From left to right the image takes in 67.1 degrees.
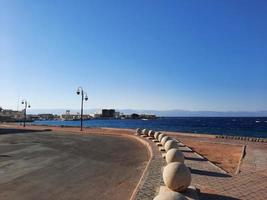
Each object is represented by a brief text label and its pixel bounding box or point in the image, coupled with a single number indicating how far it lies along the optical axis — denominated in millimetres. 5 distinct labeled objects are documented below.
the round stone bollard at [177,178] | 5725
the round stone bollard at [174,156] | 7694
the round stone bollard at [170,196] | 4159
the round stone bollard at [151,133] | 18536
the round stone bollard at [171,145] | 9908
